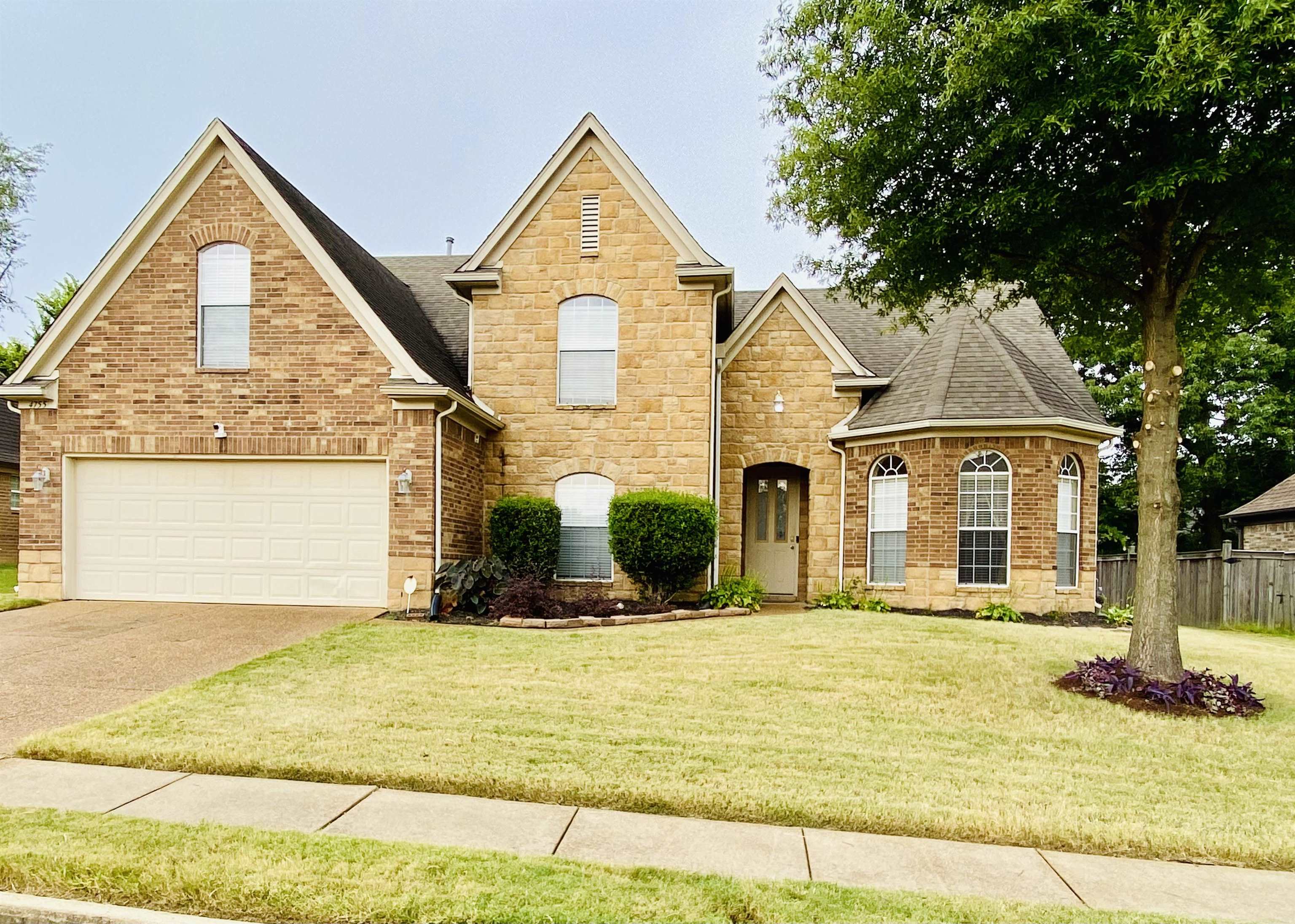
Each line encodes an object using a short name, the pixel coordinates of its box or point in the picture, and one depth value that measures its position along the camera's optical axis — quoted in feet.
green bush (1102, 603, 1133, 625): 41.91
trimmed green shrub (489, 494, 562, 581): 41.86
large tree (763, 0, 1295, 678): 22.11
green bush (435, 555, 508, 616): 37.24
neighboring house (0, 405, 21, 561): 70.28
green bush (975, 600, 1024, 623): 40.88
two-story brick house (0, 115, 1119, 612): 39.06
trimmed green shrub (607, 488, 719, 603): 40.65
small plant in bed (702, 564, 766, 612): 42.11
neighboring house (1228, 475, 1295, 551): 64.95
